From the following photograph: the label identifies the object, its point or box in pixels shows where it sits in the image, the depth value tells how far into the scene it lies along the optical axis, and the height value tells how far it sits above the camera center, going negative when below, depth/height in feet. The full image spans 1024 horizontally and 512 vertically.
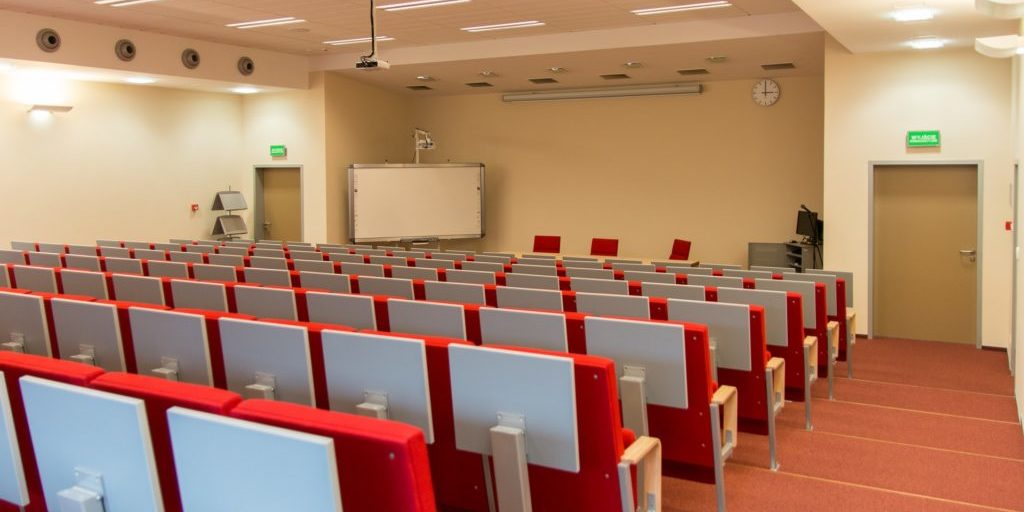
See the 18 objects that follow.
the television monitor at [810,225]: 36.68 -0.41
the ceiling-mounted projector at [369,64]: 29.38 +5.74
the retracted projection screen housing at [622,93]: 44.88 +7.25
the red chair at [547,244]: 45.55 -1.34
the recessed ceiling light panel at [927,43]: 28.19 +6.06
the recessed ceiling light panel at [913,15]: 22.80 +5.71
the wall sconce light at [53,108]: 38.97 +5.73
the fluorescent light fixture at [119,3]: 31.53 +8.66
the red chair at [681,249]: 41.06 -1.57
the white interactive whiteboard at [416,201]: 46.44 +1.23
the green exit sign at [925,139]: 30.76 +2.84
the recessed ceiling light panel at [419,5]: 30.91 +8.32
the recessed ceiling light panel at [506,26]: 34.94 +8.46
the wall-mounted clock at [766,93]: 42.83 +6.53
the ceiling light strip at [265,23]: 34.78 +8.74
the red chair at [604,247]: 44.34 -1.51
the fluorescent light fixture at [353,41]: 38.92 +8.81
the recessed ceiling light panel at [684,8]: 30.73 +8.05
